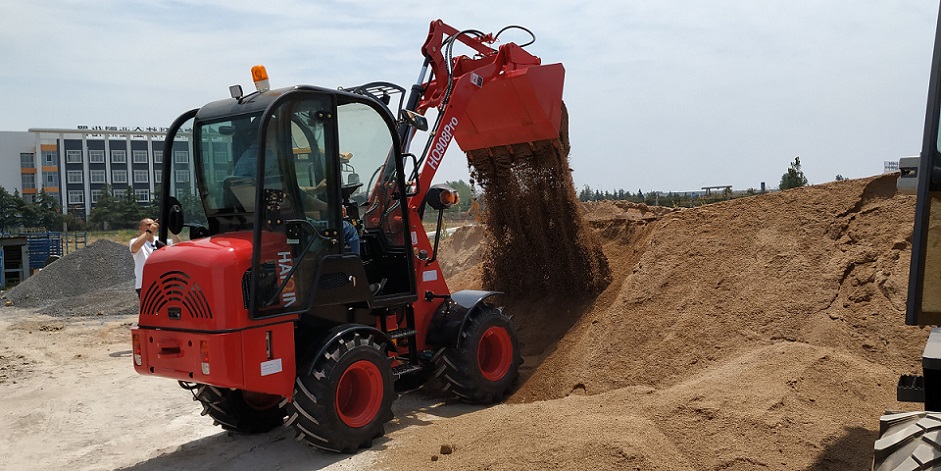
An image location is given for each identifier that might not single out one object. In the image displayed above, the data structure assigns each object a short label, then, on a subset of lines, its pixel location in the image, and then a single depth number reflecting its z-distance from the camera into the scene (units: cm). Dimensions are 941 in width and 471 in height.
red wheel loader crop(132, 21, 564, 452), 554
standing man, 1019
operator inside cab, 593
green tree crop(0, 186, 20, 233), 4972
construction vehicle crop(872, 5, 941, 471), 324
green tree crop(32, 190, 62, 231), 5150
